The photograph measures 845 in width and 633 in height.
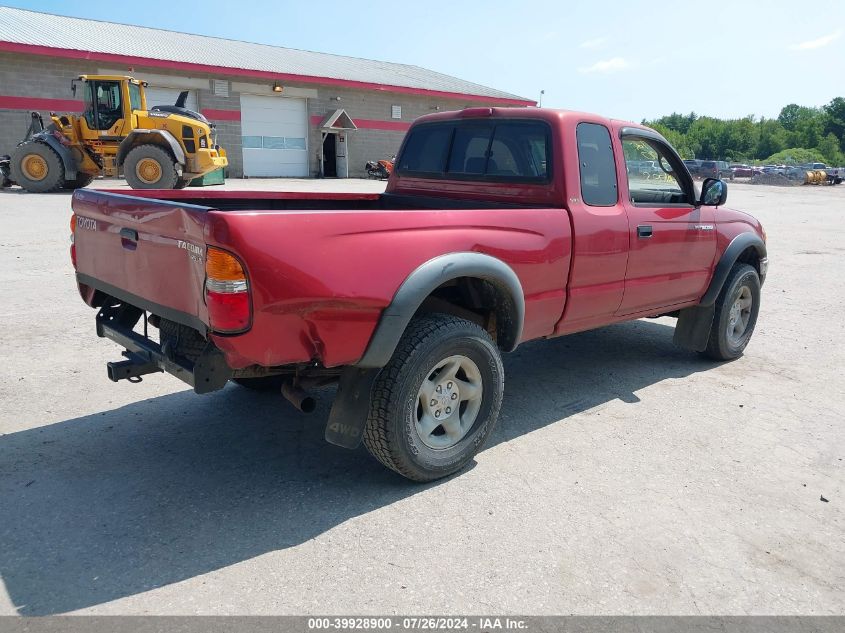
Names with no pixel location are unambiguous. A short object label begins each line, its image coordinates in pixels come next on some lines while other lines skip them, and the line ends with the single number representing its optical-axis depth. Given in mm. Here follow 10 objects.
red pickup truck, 2830
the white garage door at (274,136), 28609
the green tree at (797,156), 81000
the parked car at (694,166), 45047
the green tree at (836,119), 88812
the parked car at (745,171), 50750
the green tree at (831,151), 84500
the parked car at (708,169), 46231
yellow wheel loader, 16953
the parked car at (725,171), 51512
